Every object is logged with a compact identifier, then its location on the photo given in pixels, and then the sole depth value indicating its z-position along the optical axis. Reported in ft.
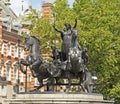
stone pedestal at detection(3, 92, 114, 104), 71.92
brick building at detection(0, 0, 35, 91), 188.03
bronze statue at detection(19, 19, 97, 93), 77.66
